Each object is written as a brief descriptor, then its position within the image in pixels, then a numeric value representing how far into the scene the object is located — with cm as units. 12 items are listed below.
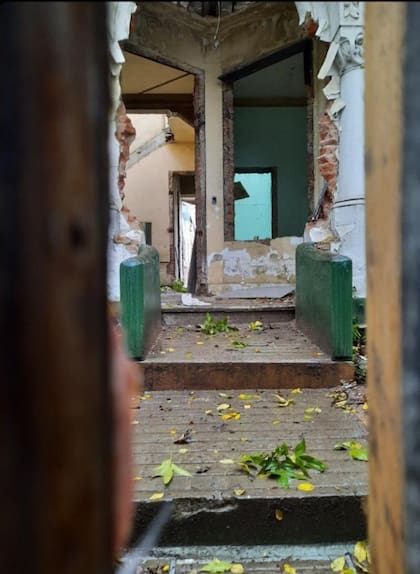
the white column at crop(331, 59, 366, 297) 398
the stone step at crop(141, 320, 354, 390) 293
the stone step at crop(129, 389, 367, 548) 166
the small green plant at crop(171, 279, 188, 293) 729
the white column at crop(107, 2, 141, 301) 301
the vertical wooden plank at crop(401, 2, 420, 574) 54
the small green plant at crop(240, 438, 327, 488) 182
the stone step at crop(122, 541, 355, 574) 153
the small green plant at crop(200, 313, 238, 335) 398
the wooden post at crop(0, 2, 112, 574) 46
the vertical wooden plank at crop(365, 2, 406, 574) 56
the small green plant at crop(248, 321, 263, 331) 407
